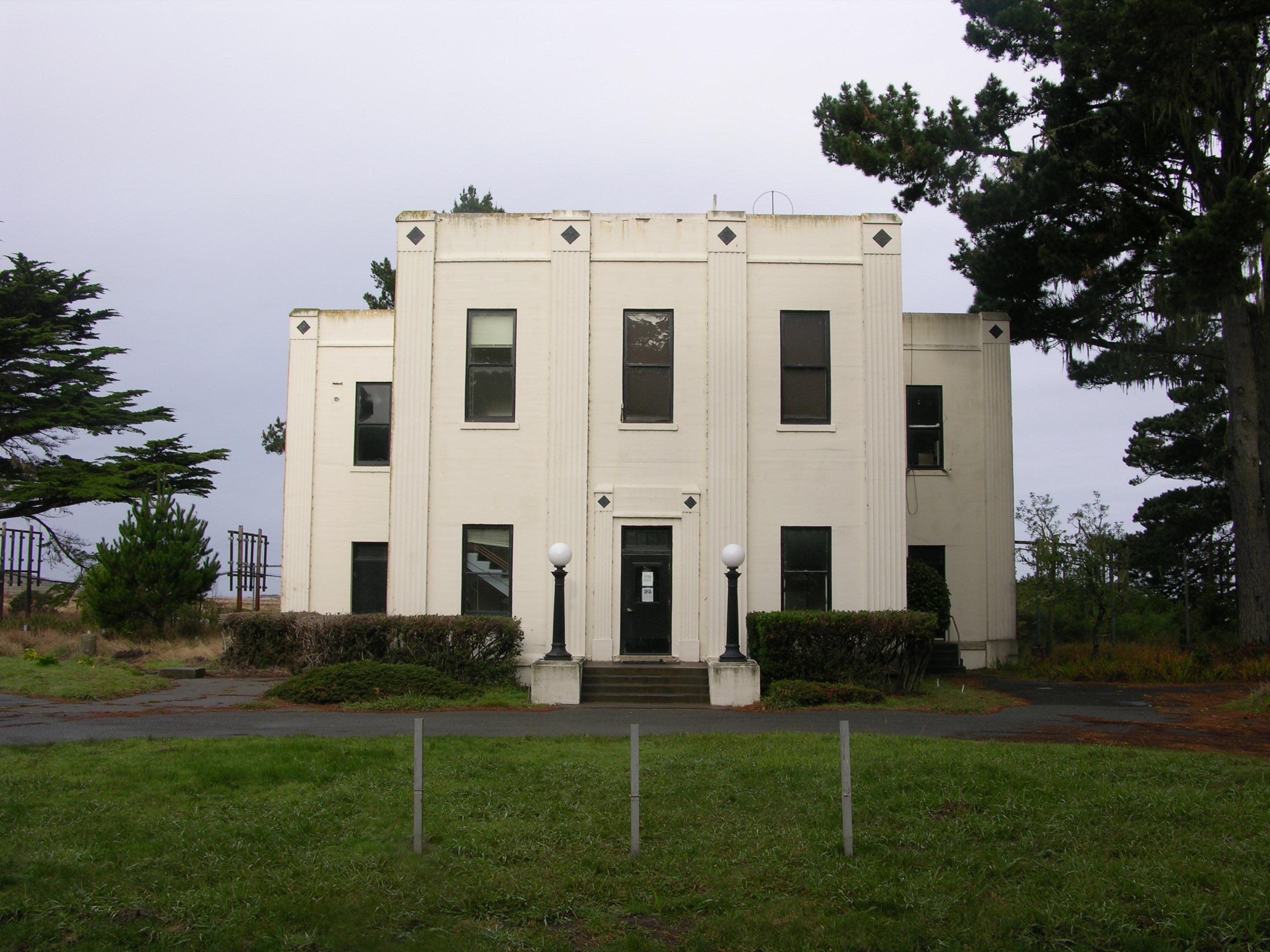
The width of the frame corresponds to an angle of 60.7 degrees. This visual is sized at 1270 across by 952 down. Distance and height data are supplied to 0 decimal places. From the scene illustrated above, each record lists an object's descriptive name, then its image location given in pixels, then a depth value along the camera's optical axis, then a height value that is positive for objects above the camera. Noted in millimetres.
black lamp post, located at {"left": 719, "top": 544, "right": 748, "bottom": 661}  16812 -390
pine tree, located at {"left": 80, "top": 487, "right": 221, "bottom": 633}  24703 +128
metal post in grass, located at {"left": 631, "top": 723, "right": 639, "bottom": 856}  6988 -1360
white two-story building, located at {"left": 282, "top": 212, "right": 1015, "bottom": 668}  18984 +2876
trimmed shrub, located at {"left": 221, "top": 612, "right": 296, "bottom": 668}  20453 -1187
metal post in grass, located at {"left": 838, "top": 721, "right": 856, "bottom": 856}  6844 -1317
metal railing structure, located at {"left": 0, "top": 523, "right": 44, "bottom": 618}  26422 +490
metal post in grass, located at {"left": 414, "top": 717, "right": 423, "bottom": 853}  7051 -1413
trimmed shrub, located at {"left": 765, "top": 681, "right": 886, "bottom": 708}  16109 -1683
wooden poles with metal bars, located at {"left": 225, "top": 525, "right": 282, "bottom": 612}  28641 +318
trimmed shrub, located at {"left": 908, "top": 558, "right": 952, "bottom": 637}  22078 -204
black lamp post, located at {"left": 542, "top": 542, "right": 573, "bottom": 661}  16875 -415
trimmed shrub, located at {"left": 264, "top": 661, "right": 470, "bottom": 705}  15586 -1528
